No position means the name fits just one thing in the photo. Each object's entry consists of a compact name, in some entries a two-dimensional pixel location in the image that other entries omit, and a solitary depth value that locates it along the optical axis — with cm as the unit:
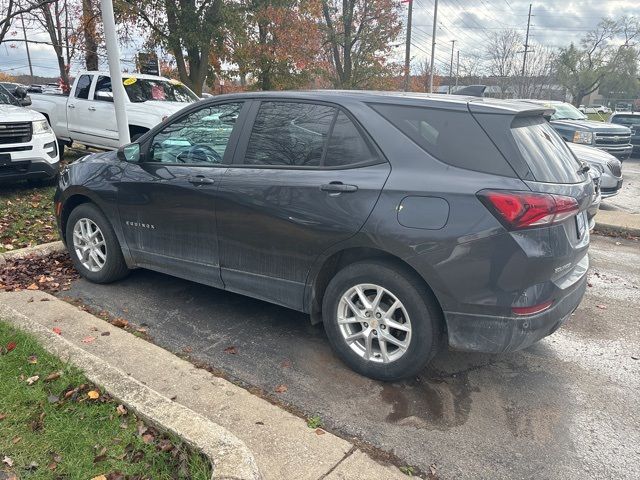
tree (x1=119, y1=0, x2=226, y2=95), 1398
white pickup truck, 960
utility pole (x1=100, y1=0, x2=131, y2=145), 653
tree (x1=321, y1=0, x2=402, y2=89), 2164
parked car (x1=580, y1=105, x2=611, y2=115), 5034
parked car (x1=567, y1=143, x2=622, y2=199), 831
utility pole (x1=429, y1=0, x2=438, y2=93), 2614
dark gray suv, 283
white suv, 726
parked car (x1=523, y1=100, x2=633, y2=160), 1166
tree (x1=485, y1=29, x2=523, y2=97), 5038
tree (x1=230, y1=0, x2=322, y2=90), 1692
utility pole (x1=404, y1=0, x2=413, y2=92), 2491
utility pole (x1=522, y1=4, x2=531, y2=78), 4886
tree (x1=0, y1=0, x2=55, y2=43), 955
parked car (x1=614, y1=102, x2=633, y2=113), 5647
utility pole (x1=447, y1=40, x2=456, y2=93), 5259
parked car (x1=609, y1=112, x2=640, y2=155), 1814
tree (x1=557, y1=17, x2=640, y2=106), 5016
